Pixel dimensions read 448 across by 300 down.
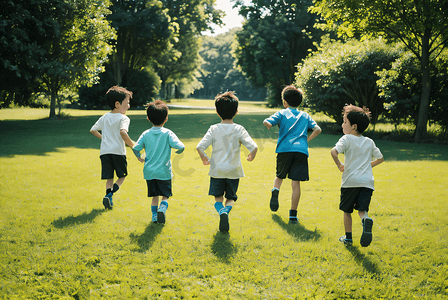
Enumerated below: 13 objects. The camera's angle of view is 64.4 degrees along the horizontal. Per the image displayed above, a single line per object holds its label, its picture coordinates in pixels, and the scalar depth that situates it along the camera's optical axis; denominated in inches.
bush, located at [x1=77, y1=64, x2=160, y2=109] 1362.0
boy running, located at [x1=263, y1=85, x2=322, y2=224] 194.9
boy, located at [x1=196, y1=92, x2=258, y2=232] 175.9
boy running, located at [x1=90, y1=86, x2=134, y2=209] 210.8
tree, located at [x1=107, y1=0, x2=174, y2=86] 1109.7
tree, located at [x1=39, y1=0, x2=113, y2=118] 776.9
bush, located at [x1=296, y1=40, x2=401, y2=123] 662.5
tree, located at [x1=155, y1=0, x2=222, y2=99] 1323.8
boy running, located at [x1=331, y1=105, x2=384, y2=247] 157.2
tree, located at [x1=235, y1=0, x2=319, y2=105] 1440.7
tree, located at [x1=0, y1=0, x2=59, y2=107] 618.9
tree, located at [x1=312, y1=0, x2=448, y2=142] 533.3
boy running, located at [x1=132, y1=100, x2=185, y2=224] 182.9
